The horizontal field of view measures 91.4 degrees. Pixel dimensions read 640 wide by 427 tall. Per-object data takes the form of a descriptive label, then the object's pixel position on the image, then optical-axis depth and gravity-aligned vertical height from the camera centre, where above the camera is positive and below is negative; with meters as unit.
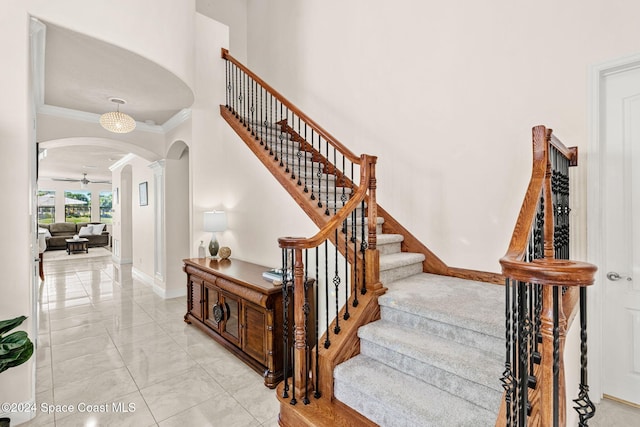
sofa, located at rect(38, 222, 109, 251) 11.72 -0.71
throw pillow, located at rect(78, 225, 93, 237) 11.98 -0.62
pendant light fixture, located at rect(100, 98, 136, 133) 3.82 +1.15
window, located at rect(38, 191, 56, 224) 13.08 +0.35
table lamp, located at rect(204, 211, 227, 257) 4.16 -0.13
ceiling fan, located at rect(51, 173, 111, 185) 11.77 +1.49
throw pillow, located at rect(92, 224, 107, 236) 12.19 -0.55
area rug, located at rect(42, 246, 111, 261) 9.67 -1.33
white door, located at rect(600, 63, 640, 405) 2.27 -0.18
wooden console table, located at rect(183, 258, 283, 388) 2.71 -0.99
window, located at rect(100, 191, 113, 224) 14.32 +0.36
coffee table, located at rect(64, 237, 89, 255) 10.62 -1.03
